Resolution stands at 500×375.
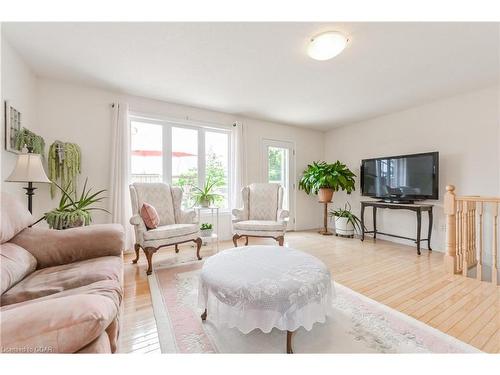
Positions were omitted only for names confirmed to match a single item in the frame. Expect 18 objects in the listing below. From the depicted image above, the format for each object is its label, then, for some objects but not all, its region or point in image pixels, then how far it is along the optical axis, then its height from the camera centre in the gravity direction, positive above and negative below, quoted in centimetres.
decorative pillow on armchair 255 -33
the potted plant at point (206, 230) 321 -61
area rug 130 -93
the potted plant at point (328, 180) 420 +19
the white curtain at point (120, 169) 301 +25
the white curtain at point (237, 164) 398 +45
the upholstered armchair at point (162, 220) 245 -42
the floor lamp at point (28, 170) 172 +13
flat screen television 323 +20
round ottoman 121 -60
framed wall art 197 +57
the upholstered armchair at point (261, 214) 312 -39
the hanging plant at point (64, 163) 262 +29
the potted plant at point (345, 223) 411 -63
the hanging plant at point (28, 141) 213 +47
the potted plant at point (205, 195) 350 -11
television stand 315 -28
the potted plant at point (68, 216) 192 -26
